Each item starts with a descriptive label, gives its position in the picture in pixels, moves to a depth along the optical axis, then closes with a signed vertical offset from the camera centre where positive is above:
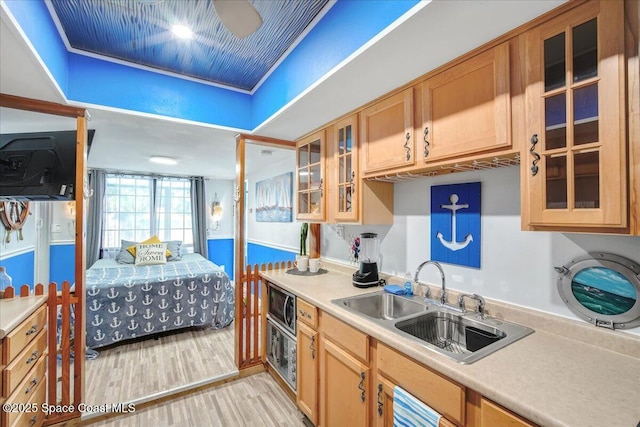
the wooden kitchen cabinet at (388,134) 1.63 +0.51
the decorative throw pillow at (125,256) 4.36 -0.62
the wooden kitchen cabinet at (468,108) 1.21 +0.50
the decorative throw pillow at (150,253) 4.26 -0.57
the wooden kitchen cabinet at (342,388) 1.44 -0.95
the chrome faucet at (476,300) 1.48 -0.45
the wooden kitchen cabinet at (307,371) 1.83 -1.04
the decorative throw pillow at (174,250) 4.61 -0.56
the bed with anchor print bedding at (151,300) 3.04 -0.97
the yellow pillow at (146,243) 4.44 -0.47
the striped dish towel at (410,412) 1.08 -0.78
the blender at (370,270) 2.07 -0.40
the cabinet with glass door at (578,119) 0.91 +0.34
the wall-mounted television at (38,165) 1.90 +0.35
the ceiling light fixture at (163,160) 3.88 +0.79
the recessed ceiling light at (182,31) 1.73 +1.15
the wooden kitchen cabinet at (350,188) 2.02 +0.21
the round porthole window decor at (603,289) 1.09 -0.30
